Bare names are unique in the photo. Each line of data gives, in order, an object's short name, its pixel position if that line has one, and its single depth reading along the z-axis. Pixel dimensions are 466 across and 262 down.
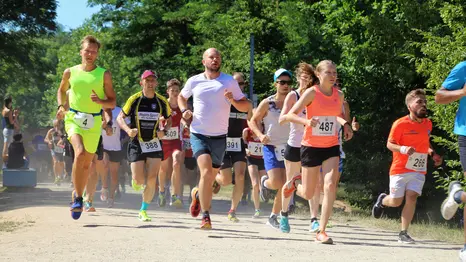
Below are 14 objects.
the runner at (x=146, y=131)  12.59
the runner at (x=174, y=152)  15.37
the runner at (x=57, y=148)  26.37
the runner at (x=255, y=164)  14.19
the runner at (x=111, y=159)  16.33
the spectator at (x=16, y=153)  22.22
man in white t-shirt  10.89
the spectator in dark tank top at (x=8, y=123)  23.03
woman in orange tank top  10.00
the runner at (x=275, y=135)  11.97
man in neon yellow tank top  11.38
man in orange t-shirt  10.89
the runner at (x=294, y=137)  10.80
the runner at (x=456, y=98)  8.30
